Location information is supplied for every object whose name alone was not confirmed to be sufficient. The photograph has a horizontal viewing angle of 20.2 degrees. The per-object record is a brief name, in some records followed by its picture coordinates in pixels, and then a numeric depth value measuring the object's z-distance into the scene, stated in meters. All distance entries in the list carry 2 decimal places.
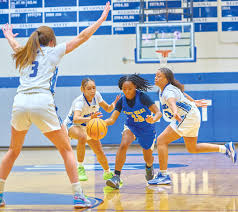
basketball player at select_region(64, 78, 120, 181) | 9.09
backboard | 17.28
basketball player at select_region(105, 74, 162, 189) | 8.46
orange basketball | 8.20
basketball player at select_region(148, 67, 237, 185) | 8.63
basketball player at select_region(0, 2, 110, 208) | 6.22
